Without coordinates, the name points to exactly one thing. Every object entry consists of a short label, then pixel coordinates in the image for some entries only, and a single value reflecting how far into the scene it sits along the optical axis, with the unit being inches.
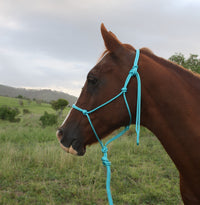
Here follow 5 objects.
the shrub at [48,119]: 535.8
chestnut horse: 56.3
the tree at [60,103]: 830.1
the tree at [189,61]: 337.9
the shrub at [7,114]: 698.3
